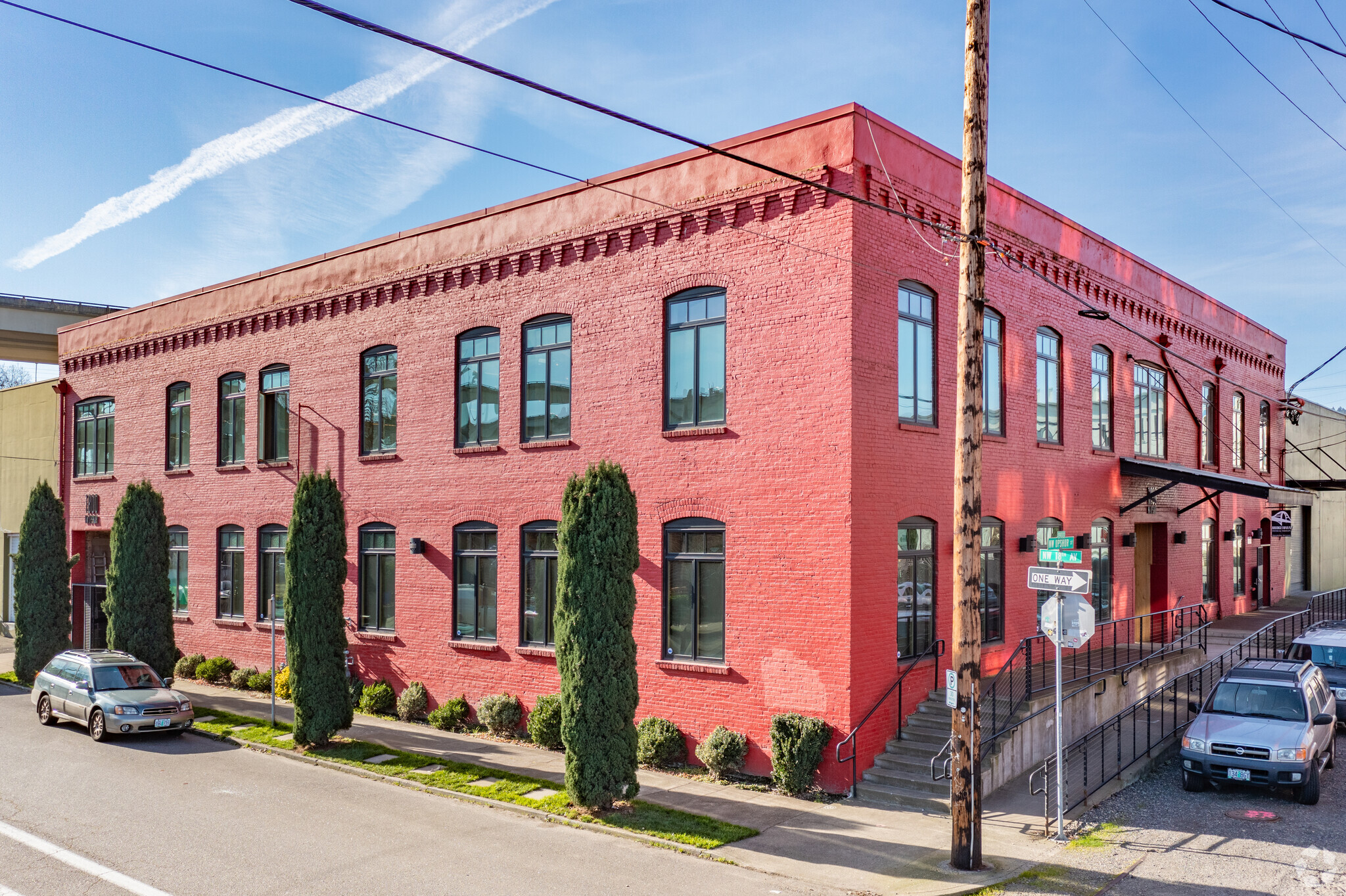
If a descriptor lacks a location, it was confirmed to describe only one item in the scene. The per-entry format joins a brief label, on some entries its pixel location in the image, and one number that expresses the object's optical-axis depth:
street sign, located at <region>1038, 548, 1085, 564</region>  12.95
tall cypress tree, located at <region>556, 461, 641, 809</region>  13.75
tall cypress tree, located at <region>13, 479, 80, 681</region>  26.27
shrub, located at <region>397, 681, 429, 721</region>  20.84
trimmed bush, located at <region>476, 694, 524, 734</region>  18.91
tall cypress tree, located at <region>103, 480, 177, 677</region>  23.47
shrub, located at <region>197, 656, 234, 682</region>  25.50
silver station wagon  19.39
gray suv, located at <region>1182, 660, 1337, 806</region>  14.07
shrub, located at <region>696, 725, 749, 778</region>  15.55
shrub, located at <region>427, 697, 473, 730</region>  19.89
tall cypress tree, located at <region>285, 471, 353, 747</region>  18.20
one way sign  12.54
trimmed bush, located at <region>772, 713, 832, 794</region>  14.66
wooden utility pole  11.55
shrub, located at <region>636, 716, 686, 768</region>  16.38
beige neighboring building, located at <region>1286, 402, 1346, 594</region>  36.75
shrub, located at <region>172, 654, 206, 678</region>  26.48
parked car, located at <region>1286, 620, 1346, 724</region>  18.97
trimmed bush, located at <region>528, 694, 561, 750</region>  17.91
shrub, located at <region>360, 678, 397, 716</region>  21.66
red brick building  15.52
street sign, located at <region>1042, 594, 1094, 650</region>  12.73
